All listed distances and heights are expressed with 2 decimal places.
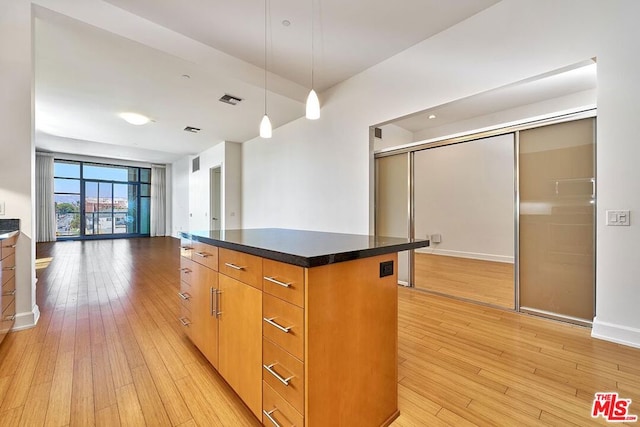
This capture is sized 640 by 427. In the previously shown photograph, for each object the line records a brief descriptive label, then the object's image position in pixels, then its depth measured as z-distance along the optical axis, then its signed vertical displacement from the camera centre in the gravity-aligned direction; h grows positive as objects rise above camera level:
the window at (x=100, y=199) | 9.24 +0.51
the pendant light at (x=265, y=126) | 2.77 +0.89
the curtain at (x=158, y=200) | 10.55 +0.51
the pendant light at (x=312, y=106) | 2.38 +0.93
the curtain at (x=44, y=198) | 8.45 +0.48
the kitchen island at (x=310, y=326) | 1.09 -0.53
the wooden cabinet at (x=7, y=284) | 2.08 -0.58
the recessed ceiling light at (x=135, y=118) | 4.97 +1.77
